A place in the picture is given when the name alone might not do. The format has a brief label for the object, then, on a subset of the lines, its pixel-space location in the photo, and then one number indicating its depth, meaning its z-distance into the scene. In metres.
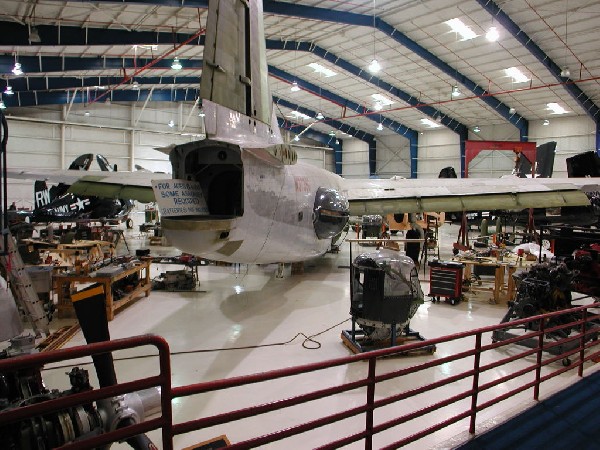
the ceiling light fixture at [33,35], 12.70
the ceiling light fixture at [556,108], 25.87
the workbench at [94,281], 7.39
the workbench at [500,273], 9.20
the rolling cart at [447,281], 8.98
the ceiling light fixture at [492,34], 14.92
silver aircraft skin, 5.41
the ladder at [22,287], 5.91
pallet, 6.27
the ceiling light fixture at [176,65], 16.81
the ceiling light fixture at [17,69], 15.38
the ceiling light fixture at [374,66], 19.24
